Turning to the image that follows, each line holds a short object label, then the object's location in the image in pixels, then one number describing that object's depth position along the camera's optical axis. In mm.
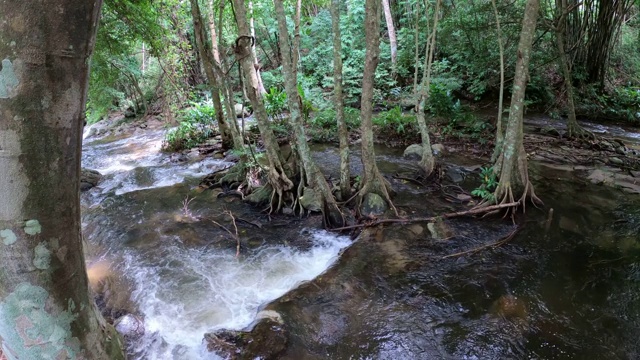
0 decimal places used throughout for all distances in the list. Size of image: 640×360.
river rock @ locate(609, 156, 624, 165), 8902
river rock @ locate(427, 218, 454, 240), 6422
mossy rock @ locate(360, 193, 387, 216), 7082
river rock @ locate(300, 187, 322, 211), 7543
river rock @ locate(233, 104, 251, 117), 17102
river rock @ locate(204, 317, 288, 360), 4094
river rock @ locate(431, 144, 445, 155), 10741
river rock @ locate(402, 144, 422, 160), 10500
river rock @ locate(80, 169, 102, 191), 10057
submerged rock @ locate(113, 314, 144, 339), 4516
